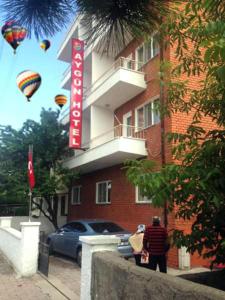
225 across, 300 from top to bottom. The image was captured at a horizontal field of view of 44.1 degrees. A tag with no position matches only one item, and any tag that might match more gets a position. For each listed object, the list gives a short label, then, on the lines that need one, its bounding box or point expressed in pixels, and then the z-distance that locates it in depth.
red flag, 10.25
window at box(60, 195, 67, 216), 18.31
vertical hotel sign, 13.21
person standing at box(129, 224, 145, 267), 6.77
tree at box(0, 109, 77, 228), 13.99
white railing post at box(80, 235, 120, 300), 4.30
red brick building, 10.54
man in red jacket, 6.39
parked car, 8.77
